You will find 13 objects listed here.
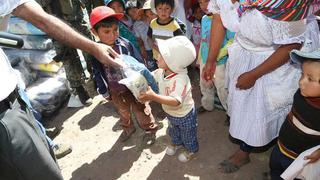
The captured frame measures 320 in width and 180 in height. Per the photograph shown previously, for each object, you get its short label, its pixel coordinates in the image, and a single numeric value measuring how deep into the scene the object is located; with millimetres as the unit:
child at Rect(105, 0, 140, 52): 3005
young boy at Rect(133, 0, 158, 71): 3243
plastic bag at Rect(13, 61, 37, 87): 3211
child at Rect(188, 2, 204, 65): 3091
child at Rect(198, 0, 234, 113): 2425
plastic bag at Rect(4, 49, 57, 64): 3263
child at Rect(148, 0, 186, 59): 2798
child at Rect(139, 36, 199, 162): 1869
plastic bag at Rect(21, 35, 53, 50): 3251
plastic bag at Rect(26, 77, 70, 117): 3051
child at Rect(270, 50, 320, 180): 1494
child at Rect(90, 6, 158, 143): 2313
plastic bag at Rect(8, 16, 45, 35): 3287
